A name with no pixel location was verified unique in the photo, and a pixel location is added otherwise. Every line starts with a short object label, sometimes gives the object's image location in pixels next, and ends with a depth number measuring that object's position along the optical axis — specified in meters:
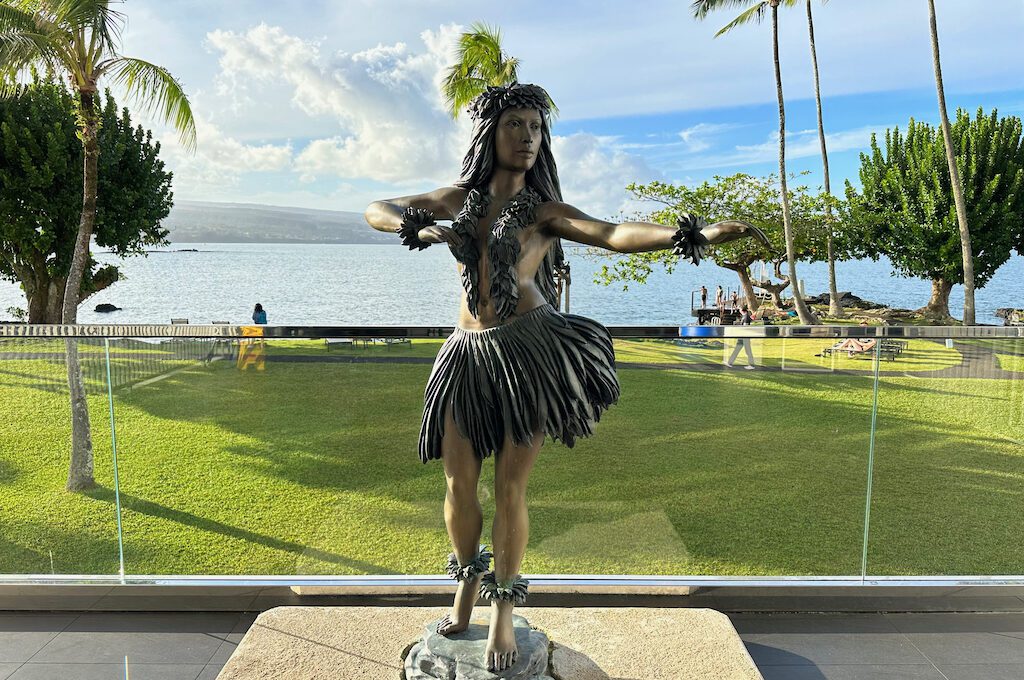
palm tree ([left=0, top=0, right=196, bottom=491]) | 7.75
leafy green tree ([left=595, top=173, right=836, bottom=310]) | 20.58
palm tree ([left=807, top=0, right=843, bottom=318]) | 20.42
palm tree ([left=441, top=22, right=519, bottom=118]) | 12.69
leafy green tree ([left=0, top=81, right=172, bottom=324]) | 19.78
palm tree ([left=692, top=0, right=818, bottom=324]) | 18.89
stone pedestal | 2.73
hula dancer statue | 2.27
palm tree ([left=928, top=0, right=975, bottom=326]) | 17.25
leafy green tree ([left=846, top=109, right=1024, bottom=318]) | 23.64
